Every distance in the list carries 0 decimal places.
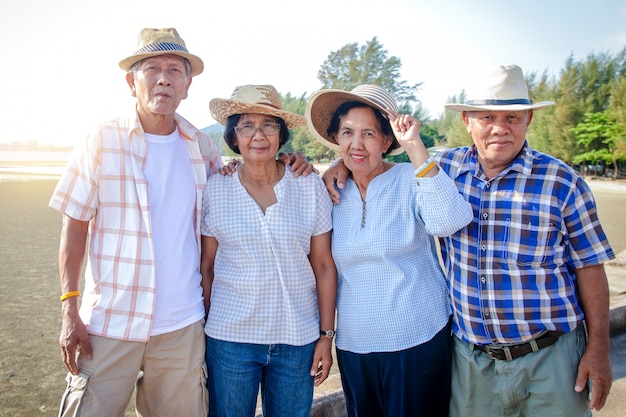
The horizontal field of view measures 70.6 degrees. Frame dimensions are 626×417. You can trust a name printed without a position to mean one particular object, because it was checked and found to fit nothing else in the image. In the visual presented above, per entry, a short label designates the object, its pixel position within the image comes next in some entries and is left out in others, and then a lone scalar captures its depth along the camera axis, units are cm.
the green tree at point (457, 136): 5141
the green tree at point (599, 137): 3262
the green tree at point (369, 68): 6556
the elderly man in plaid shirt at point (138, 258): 231
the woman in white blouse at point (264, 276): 243
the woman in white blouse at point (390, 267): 234
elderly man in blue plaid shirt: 224
